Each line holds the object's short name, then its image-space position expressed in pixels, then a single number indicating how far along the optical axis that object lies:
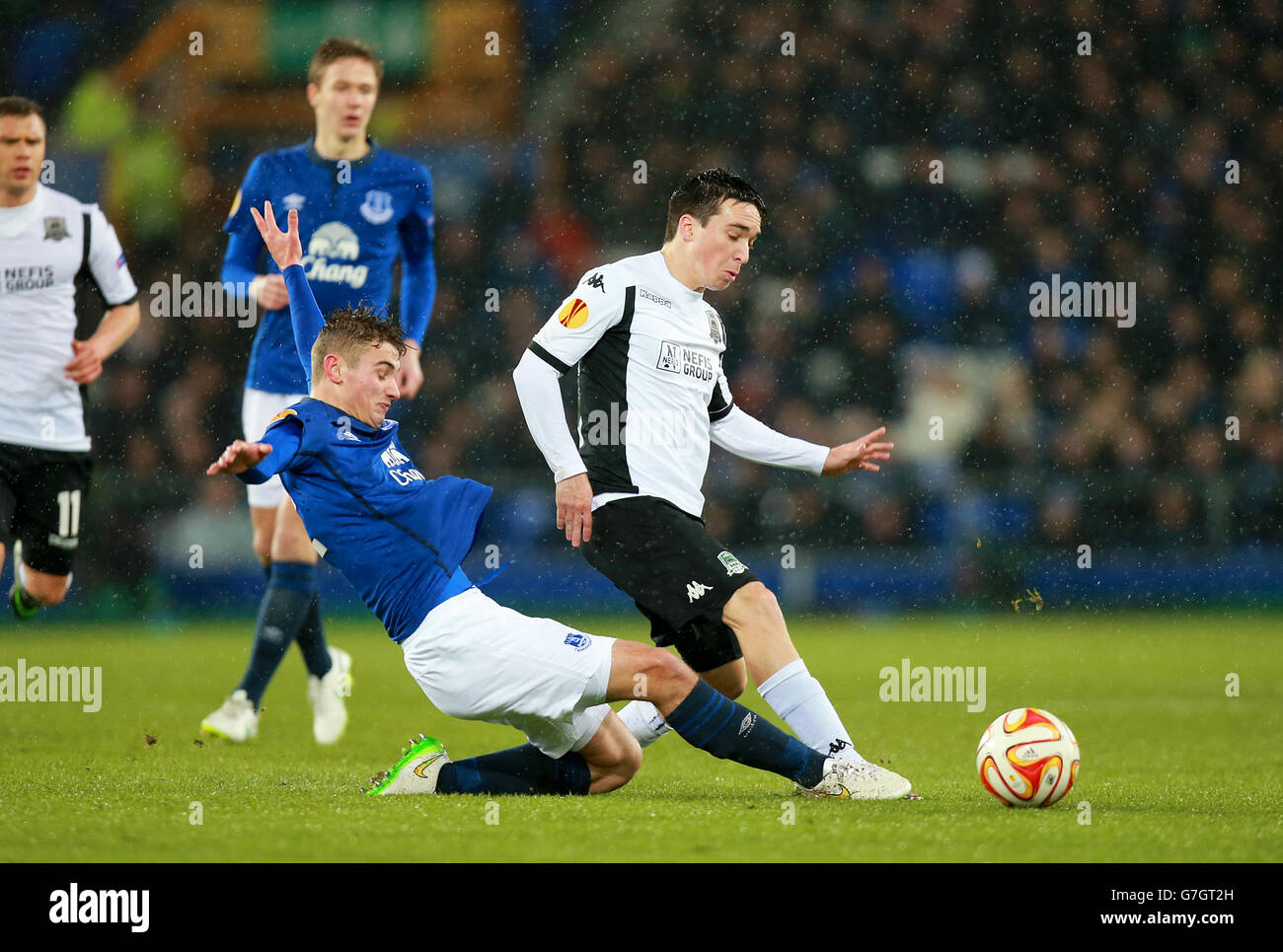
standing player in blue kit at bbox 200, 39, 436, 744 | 6.20
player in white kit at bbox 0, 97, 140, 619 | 6.29
